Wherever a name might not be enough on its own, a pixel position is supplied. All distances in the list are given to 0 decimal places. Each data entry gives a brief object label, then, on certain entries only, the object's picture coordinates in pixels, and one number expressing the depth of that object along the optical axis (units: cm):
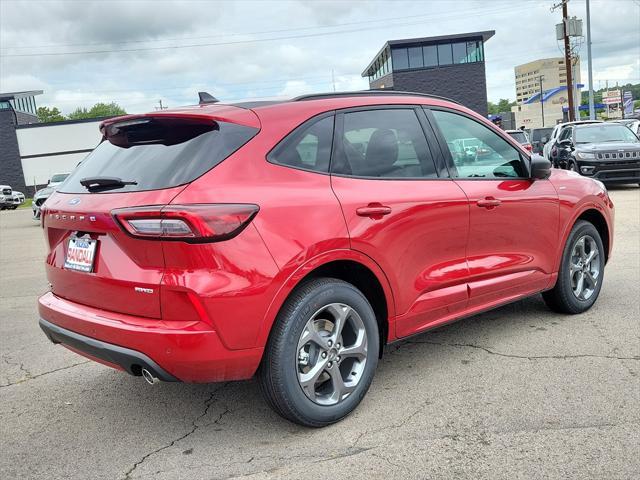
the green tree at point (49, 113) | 10406
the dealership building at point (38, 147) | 4050
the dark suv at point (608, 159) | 1454
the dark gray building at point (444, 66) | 4206
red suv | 276
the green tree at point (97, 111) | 11065
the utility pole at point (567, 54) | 3123
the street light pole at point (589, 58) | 3209
